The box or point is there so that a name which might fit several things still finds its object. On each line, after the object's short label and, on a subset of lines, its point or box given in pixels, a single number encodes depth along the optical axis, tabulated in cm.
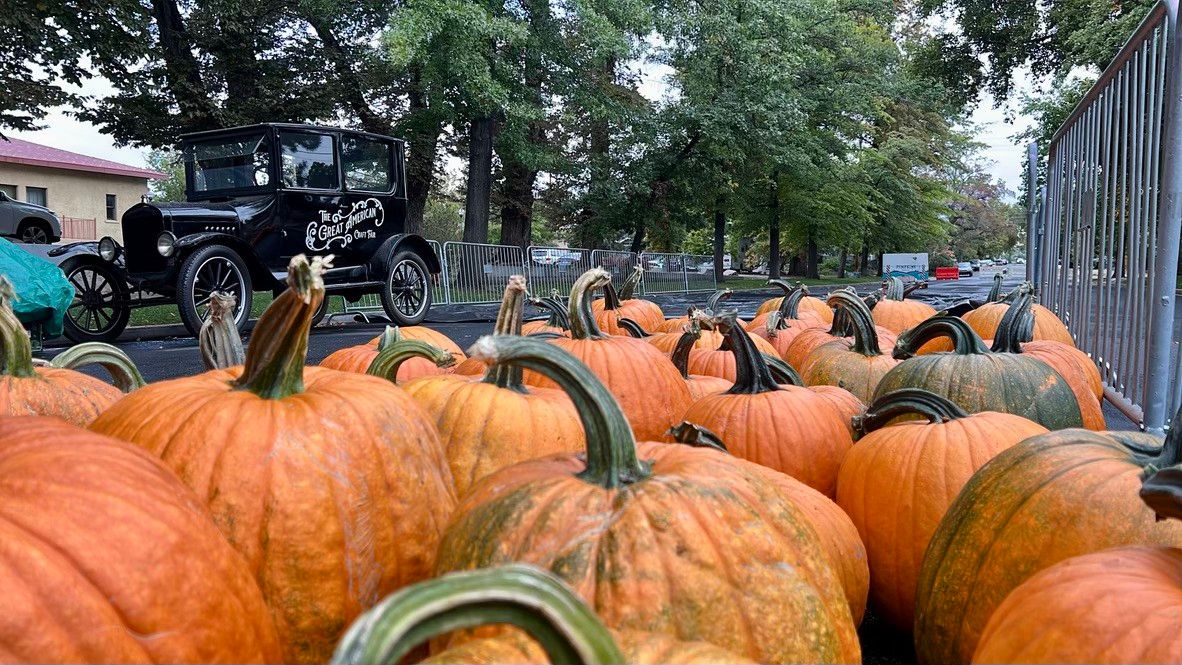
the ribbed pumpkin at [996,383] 260
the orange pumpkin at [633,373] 264
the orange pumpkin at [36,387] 179
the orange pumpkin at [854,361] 335
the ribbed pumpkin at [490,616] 59
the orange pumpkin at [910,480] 202
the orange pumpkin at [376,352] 300
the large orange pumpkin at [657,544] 111
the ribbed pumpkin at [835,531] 182
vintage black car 944
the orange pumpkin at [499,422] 191
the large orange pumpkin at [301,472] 134
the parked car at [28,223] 2258
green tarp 535
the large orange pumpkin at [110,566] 88
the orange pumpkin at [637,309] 572
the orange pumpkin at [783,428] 248
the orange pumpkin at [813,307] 554
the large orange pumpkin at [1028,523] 135
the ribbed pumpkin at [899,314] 543
